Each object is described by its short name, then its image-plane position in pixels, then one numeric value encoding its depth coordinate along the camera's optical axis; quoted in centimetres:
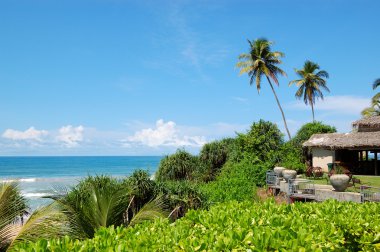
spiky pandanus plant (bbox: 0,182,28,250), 489
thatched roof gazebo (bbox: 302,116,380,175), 2844
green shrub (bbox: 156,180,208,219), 1250
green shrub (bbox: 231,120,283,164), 2670
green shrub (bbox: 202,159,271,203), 1706
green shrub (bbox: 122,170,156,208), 1213
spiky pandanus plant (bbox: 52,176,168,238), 627
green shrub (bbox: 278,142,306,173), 2604
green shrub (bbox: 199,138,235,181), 2928
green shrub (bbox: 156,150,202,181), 2739
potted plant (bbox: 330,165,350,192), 1576
